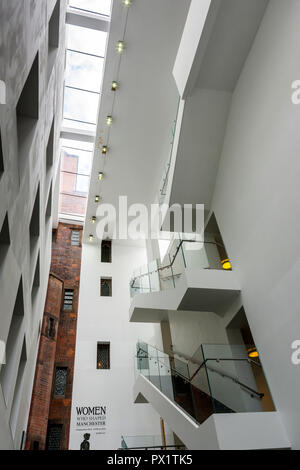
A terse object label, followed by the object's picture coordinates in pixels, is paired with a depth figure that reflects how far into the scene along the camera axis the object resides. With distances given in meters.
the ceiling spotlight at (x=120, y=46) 9.74
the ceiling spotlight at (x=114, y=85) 10.73
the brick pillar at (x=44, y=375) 11.18
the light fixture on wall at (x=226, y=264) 8.60
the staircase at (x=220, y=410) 5.31
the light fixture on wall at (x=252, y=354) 6.43
